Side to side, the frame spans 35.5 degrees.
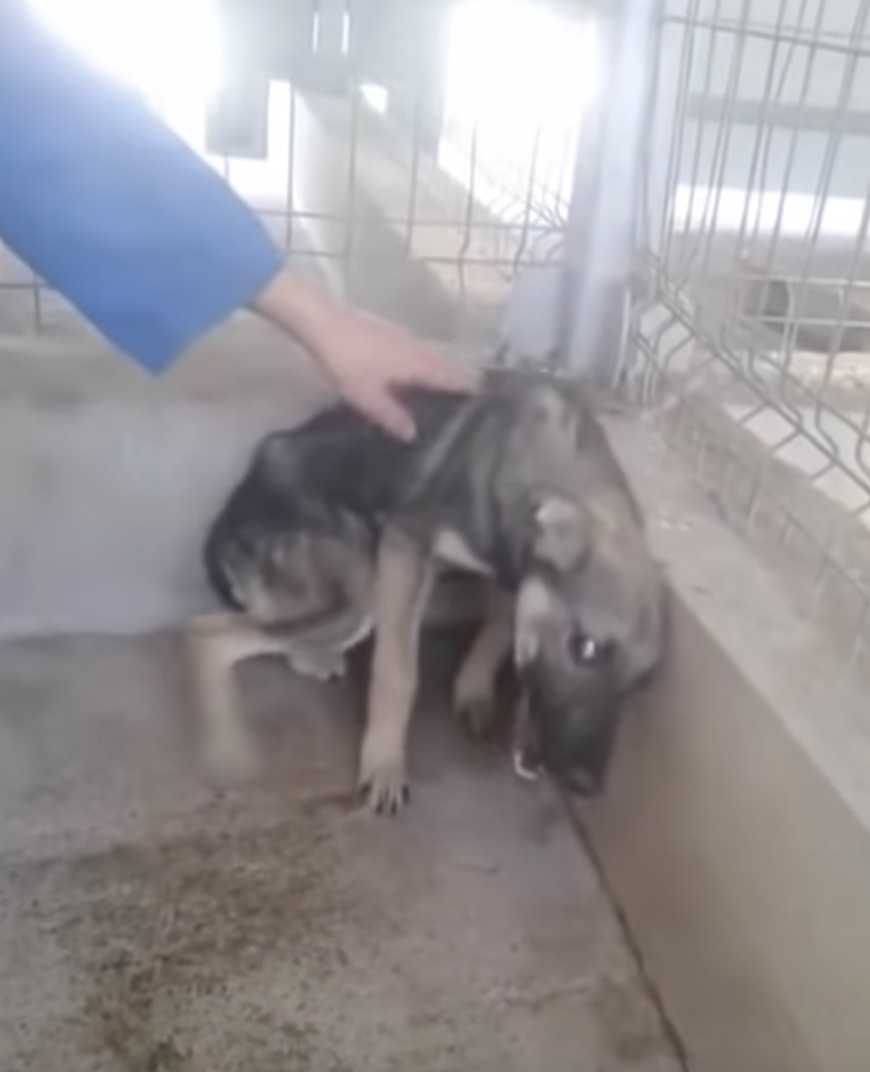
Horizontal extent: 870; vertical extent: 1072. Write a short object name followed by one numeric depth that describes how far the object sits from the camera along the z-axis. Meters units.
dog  1.40
